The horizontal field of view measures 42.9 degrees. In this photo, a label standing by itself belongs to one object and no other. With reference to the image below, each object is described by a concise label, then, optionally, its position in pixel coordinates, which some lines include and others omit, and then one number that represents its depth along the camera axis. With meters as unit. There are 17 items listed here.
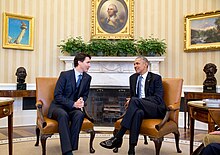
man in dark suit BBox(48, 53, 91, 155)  3.31
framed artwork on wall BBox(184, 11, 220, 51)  5.78
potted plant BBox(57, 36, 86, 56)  6.04
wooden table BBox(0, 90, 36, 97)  5.37
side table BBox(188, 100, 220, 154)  2.72
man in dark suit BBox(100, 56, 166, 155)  3.53
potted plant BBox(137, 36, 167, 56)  5.95
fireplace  6.11
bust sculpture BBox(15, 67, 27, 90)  5.68
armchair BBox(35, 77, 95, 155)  3.41
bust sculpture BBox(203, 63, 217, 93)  5.34
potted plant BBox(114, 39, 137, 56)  6.04
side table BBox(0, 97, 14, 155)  2.79
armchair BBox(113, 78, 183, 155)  3.41
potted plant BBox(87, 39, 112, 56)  6.06
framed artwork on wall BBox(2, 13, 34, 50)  5.92
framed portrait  6.41
